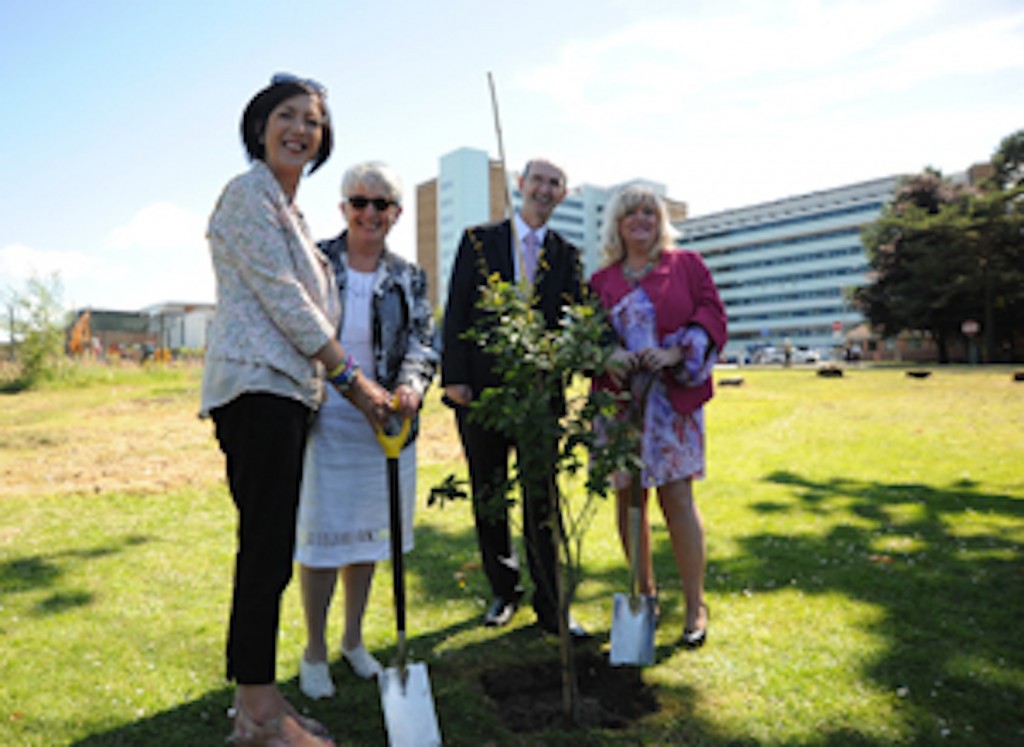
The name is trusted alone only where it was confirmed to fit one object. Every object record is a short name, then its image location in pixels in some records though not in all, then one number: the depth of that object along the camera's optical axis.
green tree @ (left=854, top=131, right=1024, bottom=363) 36.69
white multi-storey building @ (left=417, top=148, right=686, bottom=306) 100.62
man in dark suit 3.63
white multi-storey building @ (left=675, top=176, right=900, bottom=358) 90.99
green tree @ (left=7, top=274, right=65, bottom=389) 18.80
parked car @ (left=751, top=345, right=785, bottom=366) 64.49
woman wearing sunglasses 2.98
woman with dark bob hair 2.35
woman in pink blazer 3.44
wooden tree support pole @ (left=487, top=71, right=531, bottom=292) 2.77
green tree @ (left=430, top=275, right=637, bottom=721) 2.61
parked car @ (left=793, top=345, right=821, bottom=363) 61.36
